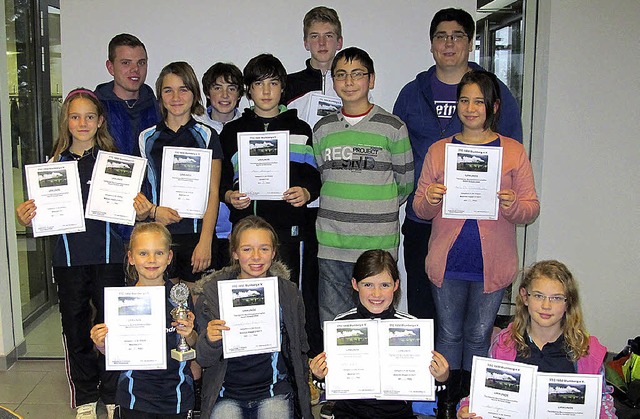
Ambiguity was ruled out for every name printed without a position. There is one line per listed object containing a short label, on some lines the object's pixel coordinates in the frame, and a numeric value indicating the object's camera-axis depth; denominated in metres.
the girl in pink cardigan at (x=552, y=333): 2.66
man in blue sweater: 3.52
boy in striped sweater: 3.38
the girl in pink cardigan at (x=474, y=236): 3.08
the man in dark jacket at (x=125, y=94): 3.85
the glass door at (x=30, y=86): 4.74
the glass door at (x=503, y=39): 4.68
